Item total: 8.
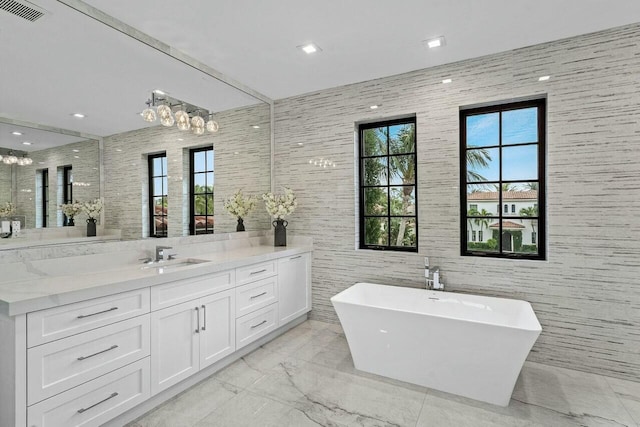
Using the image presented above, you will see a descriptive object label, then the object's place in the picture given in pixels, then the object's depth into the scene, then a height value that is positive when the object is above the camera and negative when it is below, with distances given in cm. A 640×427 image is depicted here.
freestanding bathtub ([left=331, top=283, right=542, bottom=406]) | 211 -92
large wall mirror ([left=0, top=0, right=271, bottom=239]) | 206 +70
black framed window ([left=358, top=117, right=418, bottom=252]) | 345 +30
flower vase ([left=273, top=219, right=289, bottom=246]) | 381 -25
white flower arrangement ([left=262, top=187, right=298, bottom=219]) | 375 +10
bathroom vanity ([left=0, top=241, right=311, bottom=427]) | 156 -73
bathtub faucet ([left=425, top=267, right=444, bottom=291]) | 299 -62
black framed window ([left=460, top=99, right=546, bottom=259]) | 290 +33
